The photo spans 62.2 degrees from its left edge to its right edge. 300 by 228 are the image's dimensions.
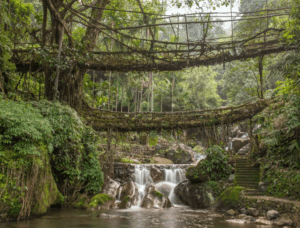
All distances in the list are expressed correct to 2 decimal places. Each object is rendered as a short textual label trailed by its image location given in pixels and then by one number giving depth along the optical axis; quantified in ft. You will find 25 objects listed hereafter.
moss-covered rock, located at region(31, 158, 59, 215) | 23.18
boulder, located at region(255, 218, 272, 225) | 25.80
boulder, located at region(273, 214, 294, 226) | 24.44
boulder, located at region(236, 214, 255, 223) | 27.29
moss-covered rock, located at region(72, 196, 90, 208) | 33.19
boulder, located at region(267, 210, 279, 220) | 26.27
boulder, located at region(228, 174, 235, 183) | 40.87
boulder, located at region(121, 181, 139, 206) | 39.93
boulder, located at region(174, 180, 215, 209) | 38.58
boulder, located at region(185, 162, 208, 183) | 41.98
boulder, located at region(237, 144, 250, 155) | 59.75
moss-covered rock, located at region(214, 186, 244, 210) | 32.58
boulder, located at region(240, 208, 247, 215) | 30.10
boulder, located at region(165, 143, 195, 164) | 71.48
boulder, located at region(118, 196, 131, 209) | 36.50
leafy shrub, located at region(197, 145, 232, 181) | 42.13
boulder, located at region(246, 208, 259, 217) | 28.68
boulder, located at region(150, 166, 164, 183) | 51.68
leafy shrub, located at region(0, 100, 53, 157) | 20.40
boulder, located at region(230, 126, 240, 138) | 88.09
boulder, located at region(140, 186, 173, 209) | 37.43
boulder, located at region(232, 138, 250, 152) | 65.82
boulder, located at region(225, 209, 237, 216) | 30.51
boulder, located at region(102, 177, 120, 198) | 40.75
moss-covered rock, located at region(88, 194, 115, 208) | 34.30
